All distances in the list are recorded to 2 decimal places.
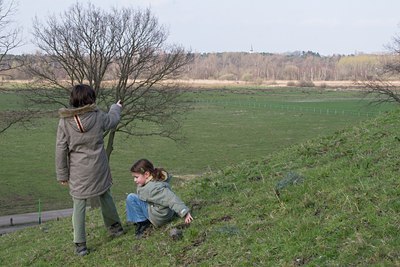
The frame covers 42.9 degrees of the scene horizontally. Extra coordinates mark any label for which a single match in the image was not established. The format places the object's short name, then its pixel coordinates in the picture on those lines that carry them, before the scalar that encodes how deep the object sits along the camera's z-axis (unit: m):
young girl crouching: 6.70
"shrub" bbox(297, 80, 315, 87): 178.12
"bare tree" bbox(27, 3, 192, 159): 26.61
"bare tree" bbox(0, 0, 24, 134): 26.38
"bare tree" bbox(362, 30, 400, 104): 36.66
